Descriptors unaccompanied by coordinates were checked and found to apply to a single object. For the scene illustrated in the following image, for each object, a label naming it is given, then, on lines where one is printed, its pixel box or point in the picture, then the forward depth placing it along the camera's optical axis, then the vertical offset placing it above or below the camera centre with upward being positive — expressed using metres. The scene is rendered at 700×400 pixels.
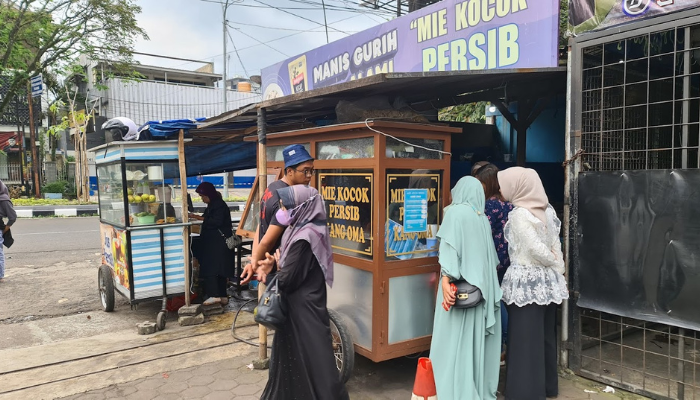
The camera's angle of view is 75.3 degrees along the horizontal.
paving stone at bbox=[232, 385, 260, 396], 3.61 -1.68
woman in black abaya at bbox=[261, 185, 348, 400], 2.88 -0.83
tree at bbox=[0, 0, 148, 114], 14.55 +4.96
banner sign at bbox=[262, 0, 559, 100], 4.44 +1.67
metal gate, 3.29 +0.24
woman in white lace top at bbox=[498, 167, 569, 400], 3.22 -0.76
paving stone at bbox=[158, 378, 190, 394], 3.66 -1.68
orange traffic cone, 2.84 -1.29
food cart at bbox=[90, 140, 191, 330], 5.21 -0.53
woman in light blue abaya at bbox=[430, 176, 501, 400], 3.08 -0.94
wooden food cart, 3.45 -0.40
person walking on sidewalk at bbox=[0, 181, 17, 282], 7.25 -0.46
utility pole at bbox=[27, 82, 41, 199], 19.95 +1.83
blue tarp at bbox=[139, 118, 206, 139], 5.31 +0.66
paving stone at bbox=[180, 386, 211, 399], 3.57 -1.68
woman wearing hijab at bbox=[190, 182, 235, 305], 5.82 -0.83
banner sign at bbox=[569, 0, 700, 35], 3.23 +1.24
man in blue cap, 3.00 -0.12
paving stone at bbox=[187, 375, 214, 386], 3.79 -1.68
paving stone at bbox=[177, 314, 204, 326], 5.26 -1.61
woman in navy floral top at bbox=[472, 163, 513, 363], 3.74 -0.26
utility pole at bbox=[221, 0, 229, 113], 17.51 +6.31
